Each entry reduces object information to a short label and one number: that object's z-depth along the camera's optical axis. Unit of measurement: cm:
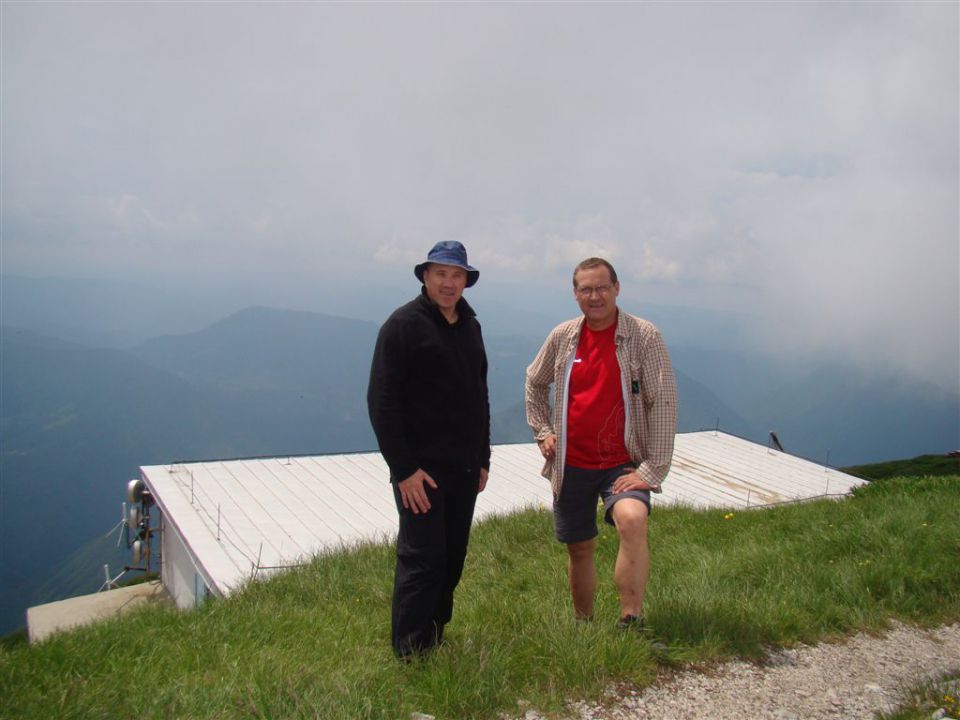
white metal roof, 927
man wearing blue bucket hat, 320
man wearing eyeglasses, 361
